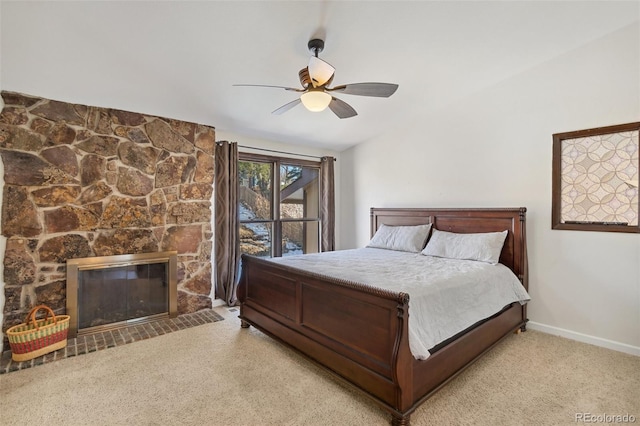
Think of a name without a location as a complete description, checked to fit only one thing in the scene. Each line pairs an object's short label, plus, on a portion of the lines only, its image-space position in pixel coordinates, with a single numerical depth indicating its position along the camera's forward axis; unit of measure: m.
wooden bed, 1.87
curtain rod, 4.37
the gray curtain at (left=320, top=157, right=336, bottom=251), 5.22
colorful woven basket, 2.60
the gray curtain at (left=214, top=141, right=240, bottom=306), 4.04
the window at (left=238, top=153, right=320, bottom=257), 4.54
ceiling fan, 2.15
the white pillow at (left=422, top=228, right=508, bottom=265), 3.23
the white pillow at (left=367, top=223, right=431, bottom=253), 3.95
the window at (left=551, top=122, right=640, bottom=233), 2.77
